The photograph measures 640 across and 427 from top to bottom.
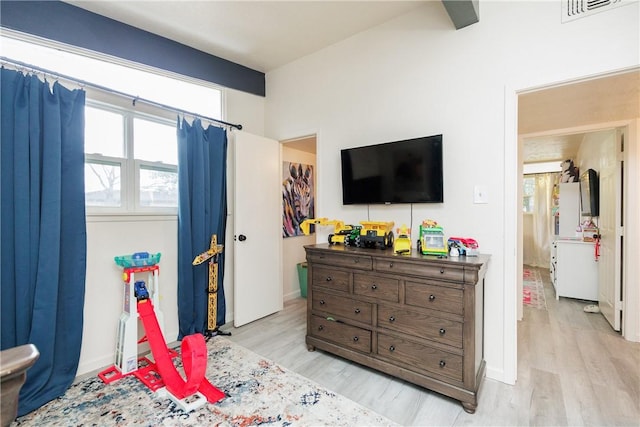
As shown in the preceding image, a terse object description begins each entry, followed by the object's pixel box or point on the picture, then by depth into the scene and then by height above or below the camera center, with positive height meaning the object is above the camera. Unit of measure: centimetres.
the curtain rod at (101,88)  191 +96
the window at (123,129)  227 +72
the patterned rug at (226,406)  173 -124
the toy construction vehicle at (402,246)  216 -27
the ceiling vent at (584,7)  176 +124
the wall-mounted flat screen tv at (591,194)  380 +19
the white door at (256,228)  312 -20
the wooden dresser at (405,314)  181 -74
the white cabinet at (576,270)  383 -85
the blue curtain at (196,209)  270 +2
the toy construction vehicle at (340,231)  257 -19
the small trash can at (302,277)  417 -96
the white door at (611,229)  293 -24
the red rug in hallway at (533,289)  384 -127
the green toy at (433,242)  206 -24
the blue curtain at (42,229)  187 -11
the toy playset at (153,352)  188 -98
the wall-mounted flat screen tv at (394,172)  232 +32
